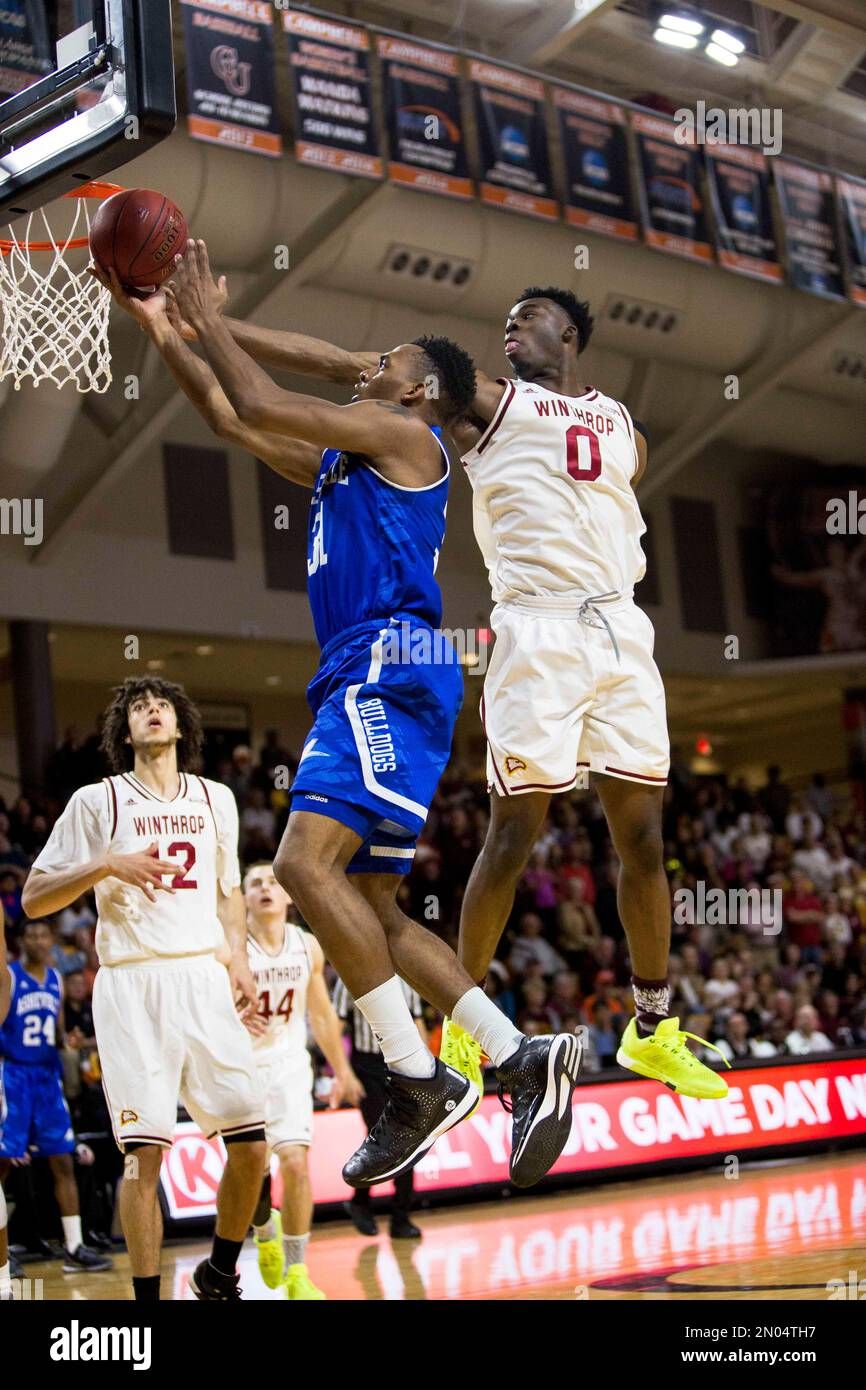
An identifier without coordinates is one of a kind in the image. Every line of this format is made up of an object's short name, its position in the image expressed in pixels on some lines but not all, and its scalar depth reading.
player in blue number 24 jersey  9.48
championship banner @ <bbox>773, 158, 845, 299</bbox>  17.05
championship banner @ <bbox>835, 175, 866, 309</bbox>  17.50
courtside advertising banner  10.49
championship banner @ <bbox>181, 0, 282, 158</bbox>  12.93
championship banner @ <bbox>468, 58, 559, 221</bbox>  14.84
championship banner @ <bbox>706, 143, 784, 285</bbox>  16.59
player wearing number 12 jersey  6.08
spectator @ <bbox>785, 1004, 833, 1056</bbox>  14.22
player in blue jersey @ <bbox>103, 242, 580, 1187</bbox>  4.41
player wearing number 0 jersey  5.14
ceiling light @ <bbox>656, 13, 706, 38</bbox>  14.80
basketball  4.60
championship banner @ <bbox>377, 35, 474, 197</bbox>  14.21
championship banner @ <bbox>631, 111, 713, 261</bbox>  16.05
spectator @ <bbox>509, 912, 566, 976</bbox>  15.53
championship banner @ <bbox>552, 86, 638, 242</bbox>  15.49
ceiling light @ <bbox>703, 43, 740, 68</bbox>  15.12
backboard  5.30
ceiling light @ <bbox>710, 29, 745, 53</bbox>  15.02
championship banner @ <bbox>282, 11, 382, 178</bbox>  13.70
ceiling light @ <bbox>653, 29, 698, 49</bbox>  14.88
